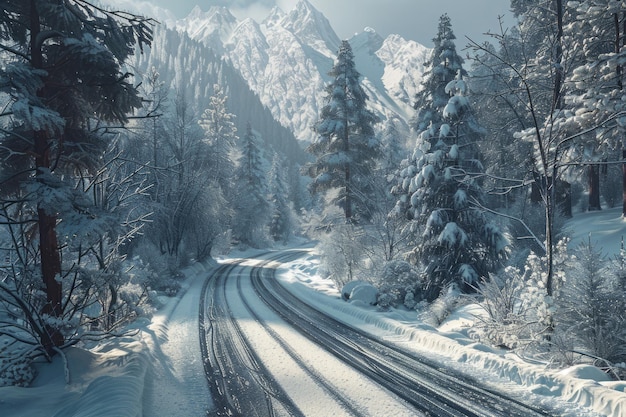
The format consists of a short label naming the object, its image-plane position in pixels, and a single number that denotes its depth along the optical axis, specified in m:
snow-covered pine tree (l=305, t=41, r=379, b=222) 22.45
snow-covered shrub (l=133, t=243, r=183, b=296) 17.88
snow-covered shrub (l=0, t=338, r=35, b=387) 5.79
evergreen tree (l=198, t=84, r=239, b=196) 32.84
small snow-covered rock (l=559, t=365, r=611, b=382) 6.17
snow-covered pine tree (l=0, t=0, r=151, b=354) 5.55
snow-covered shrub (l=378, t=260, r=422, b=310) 14.25
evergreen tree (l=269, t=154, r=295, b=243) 55.38
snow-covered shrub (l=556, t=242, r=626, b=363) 6.78
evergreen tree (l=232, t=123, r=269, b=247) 44.41
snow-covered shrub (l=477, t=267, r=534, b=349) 8.12
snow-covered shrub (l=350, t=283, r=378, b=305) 13.94
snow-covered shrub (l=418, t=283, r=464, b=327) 11.63
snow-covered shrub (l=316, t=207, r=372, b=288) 18.73
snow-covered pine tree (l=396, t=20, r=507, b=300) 13.78
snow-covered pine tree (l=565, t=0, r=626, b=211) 13.45
